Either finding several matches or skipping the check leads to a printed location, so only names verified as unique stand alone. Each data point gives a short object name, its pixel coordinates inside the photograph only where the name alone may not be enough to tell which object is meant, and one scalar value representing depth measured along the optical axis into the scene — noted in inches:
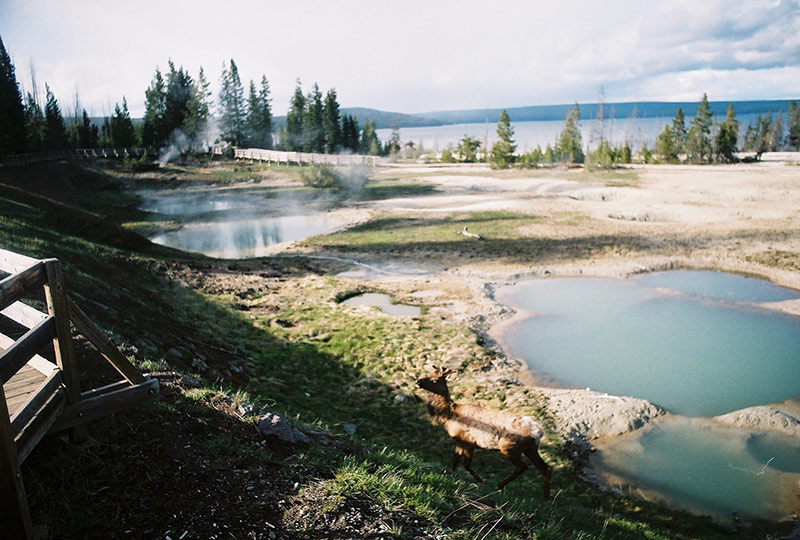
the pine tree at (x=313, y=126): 3432.6
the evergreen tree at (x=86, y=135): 2898.6
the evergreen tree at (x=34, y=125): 2278.8
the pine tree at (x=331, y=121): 3431.4
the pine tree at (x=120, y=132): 2972.4
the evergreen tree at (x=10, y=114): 1951.3
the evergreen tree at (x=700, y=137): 2832.2
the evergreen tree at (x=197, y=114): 3280.0
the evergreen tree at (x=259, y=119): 3595.0
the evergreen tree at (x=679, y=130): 3184.1
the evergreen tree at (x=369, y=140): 4030.5
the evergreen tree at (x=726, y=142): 2696.9
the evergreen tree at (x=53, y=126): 2689.5
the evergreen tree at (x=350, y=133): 3678.6
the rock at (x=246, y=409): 260.2
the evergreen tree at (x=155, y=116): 3181.6
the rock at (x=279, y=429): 249.4
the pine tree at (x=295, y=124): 3555.6
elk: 273.3
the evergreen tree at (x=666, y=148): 2913.4
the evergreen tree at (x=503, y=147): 2861.7
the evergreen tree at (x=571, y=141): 3257.9
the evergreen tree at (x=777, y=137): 4037.9
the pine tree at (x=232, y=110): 3540.8
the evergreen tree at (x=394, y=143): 4348.4
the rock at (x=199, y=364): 373.7
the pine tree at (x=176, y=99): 3248.0
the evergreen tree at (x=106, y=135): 3061.0
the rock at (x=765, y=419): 399.9
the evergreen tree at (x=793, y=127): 3737.7
